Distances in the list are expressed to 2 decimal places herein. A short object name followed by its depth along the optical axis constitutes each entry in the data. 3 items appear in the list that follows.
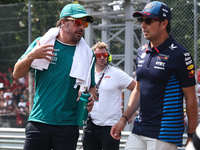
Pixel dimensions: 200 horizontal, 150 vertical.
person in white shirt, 10.02
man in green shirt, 6.65
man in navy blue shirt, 6.03
